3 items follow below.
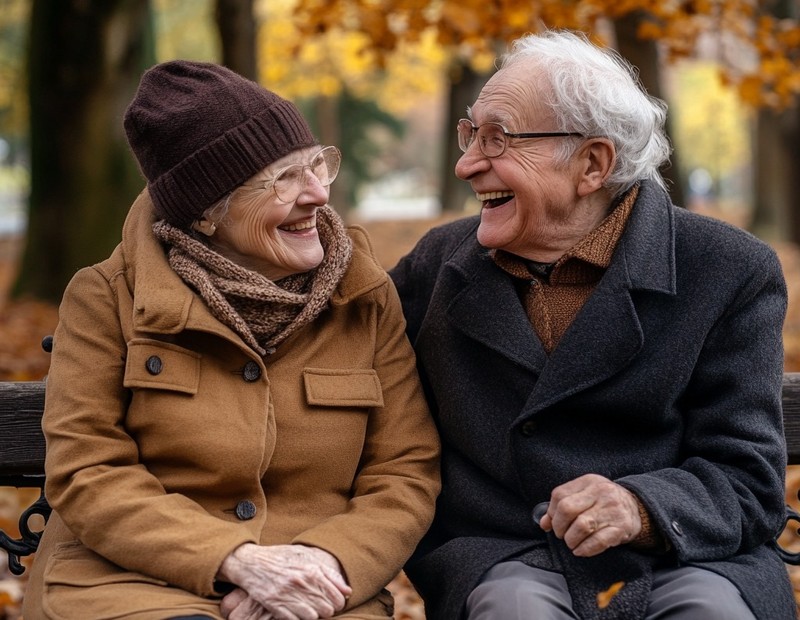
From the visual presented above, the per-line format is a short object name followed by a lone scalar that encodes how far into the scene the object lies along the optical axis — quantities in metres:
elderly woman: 3.07
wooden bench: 3.58
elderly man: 3.12
